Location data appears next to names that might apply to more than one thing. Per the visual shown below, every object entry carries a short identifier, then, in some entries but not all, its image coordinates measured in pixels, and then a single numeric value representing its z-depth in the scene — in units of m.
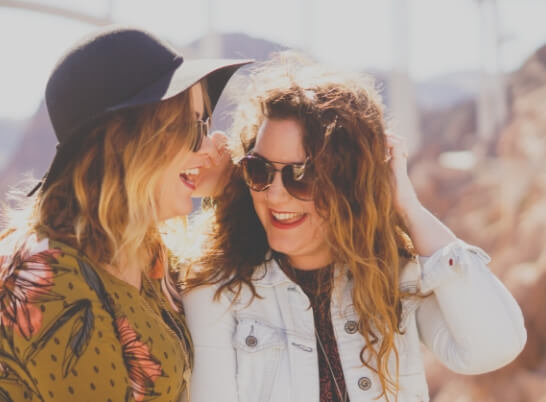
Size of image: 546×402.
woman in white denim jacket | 2.32
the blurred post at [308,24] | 9.30
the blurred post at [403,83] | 14.53
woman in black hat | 1.71
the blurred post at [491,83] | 13.97
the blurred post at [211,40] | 7.63
